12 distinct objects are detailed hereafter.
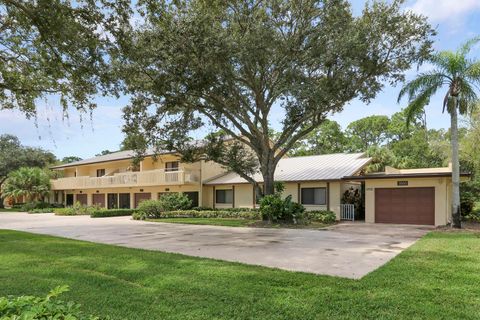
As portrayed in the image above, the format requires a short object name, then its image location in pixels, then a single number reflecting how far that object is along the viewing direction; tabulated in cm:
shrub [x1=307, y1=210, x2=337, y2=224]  2039
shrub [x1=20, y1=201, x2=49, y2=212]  3806
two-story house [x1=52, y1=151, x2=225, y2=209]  3012
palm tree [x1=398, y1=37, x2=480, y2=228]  1596
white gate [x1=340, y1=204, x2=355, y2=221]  2253
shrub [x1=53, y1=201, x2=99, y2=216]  3102
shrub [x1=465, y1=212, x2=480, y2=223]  1967
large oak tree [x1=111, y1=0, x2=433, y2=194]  1577
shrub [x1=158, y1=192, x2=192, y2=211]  2756
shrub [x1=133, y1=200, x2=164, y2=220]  2520
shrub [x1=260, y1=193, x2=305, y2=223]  1944
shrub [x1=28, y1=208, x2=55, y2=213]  3493
